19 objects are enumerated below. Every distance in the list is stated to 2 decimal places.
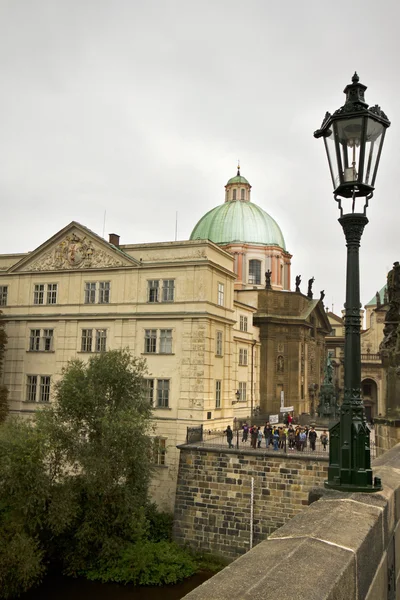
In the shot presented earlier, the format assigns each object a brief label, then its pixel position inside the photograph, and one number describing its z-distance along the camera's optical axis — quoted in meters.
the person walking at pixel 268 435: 31.45
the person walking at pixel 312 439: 29.76
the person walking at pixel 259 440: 31.06
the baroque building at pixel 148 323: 34.06
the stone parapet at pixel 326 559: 3.12
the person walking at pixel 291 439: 30.84
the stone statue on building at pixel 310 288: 56.25
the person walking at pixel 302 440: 30.11
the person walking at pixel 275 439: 30.30
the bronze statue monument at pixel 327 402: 45.09
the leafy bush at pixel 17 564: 23.55
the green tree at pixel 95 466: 26.61
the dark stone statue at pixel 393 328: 20.39
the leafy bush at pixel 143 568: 26.05
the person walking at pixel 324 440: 29.30
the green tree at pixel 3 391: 36.28
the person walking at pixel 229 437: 30.73
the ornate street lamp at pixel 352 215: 6.48
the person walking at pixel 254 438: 30.75
